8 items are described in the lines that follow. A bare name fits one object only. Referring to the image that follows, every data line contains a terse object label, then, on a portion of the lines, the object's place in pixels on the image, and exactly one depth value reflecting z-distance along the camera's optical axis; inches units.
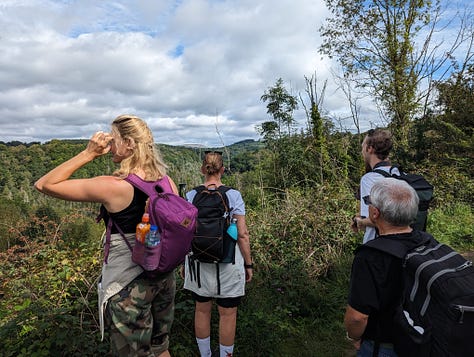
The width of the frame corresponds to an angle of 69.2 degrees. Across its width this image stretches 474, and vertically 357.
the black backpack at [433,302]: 51.3
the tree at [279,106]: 465.4
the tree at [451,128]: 426.3
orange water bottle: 70.1
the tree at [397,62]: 522.6
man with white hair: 62.0
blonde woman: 69.7
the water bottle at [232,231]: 101.9
